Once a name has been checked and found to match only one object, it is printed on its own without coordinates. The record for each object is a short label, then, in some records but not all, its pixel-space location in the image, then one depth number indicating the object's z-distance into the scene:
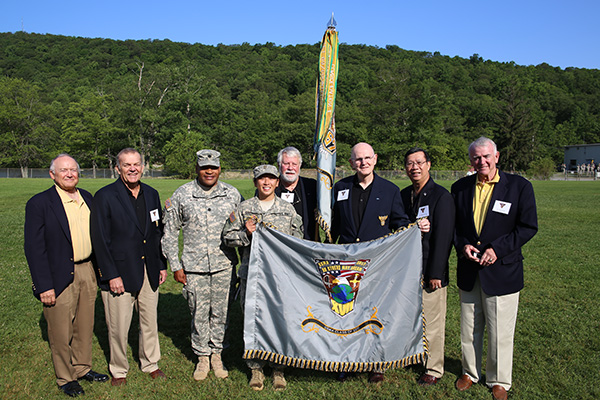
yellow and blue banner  5.50
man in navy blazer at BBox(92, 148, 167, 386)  4.69
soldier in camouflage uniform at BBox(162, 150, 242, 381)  4.97
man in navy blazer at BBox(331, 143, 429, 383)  4.91
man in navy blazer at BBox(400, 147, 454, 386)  4.75
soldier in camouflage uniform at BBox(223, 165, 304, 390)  4.79
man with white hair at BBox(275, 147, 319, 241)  5.28
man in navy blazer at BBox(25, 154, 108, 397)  4.41
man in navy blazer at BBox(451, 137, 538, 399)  4.46
